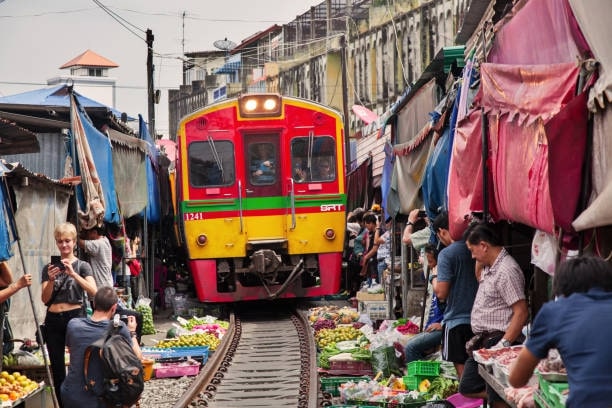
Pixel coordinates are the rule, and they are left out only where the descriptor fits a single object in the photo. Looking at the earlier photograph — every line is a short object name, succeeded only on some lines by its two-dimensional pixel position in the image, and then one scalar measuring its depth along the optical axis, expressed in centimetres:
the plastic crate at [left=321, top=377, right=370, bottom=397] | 1048
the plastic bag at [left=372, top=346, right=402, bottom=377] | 1060
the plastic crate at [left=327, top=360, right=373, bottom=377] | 1123
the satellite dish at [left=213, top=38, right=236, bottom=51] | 6234
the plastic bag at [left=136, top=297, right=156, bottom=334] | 1552
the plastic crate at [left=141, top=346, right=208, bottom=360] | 1249
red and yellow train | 1652
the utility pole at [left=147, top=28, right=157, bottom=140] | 2772
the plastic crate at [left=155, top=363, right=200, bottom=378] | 1201
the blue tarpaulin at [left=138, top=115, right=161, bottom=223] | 1812
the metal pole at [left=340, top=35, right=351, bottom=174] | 2839
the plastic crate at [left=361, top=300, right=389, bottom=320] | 1489
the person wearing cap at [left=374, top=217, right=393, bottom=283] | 1627
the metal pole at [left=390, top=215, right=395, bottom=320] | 1477
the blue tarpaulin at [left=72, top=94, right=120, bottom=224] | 1273
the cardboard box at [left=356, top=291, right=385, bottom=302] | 1529
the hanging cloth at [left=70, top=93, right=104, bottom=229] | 1188
